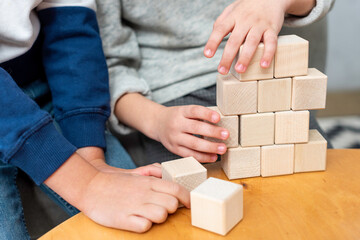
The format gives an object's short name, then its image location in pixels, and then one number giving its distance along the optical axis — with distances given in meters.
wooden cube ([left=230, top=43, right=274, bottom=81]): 0.63
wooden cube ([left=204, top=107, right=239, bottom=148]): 0.65
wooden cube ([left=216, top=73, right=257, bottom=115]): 0.63
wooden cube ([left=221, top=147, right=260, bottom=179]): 0.67
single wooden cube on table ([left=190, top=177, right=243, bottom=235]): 0.53
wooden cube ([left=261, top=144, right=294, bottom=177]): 0.67
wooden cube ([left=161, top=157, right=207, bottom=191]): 0.60
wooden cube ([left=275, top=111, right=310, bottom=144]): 0.65
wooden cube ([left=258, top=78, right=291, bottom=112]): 0.64
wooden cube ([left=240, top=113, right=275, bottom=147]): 0.65
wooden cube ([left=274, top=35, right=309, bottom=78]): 0.63
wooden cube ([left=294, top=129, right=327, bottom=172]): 0.68
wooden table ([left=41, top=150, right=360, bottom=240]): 0.54
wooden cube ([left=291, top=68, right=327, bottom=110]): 0.64
